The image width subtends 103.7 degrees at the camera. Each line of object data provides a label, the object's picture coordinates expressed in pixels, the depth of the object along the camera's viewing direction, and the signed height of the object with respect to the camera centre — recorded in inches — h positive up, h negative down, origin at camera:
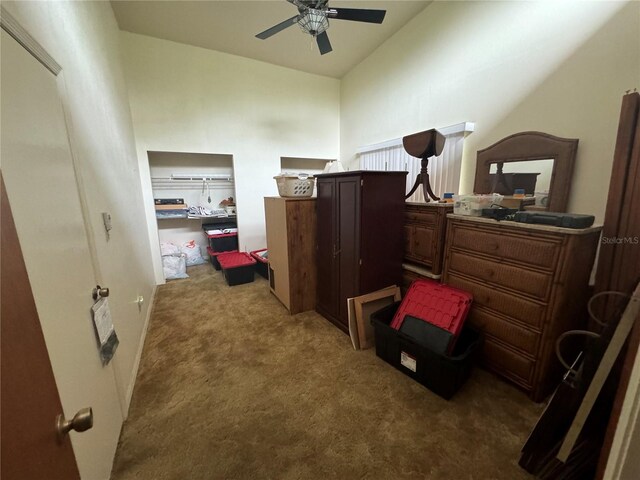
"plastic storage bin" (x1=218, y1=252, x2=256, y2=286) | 134.8 -40.1
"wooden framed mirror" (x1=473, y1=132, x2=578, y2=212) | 74.8 +7.2
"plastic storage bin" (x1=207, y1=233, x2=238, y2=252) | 159.0 -29.9
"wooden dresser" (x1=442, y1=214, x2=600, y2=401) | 56.8 -24.6
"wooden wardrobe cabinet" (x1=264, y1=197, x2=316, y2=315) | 100.0 -22.3
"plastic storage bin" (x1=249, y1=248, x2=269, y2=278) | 143.9 -40.5
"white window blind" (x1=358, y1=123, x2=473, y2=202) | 105.3 +14.8
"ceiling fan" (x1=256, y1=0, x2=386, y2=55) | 78.5 +56.8
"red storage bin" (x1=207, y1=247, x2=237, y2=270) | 158.6 -39.7
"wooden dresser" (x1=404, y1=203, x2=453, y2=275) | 81.7 -14.4
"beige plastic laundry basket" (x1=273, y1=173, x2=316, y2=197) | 99.3 +3.1
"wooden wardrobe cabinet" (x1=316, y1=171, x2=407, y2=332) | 80.4 -13.3
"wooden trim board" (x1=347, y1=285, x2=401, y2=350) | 83.5 -39.0
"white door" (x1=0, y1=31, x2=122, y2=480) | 30.6 -5.3
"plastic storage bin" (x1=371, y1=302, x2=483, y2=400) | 62.1 -44.3
